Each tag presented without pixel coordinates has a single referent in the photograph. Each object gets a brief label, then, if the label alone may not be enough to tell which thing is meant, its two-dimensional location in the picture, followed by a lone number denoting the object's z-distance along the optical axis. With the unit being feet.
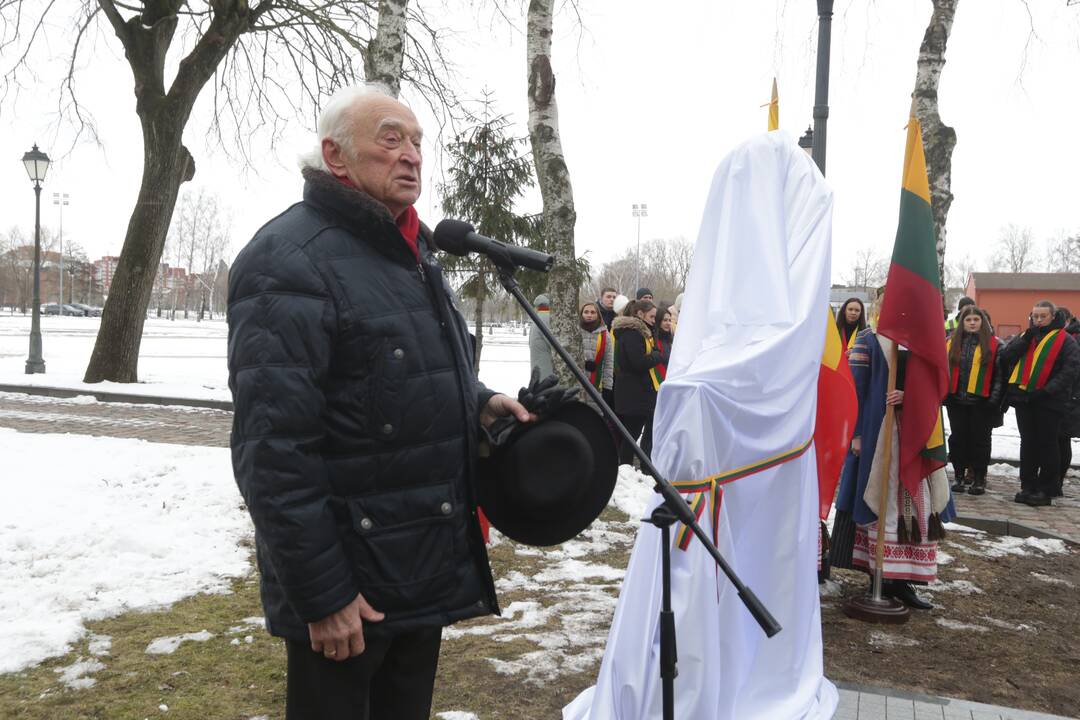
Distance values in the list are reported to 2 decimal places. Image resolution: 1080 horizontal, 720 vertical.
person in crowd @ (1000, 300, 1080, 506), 29.22
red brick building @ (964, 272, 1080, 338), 143.84
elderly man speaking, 6.24
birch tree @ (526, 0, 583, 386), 25.54
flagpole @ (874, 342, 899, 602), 16.83
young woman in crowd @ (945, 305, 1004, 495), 30.45
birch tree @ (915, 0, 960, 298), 32.48
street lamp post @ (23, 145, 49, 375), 57.41
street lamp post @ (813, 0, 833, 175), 24.84
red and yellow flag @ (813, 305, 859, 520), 14.03
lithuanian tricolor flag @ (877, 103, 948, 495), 16.20
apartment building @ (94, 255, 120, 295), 349.78
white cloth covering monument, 10.12
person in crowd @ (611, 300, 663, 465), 29.81
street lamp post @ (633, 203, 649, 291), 215.92
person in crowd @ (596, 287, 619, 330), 38.37
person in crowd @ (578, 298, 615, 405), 32.42
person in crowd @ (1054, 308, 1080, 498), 30.27
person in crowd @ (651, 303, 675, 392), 32.65
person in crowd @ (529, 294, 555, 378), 30.94
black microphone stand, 7.18
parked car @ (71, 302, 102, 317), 257.75
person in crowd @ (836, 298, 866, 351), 24.56
